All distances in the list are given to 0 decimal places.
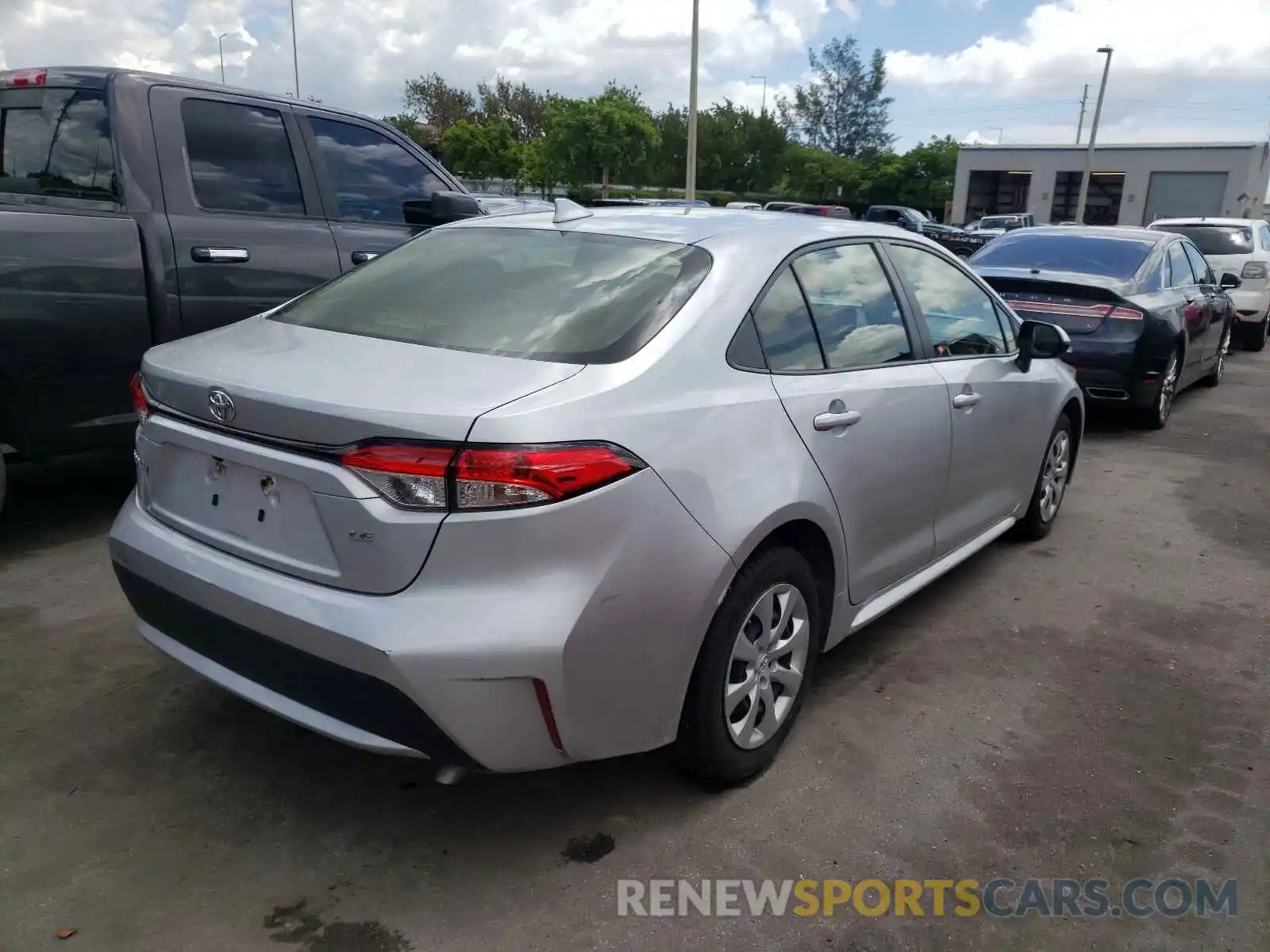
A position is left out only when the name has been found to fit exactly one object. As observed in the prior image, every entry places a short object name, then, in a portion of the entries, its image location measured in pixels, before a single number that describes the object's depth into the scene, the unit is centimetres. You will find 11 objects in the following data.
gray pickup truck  419
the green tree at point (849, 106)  8006
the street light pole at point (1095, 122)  4039
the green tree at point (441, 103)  5975
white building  4928
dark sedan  752
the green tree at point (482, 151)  4491
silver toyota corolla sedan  222
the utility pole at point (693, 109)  2312
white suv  1288
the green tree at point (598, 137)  3575
